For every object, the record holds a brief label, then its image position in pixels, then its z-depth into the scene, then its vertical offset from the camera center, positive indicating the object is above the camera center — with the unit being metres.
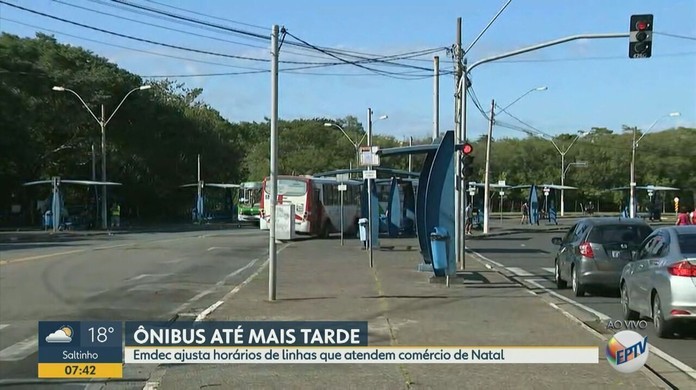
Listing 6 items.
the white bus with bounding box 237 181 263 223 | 60.34 -0.89
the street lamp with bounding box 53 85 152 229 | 50.57 +1.13
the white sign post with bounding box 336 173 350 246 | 43.35 +0.72
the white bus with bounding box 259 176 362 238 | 40.41 -0.61
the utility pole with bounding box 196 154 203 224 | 62.99 -0.92
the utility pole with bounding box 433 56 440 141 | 34.97 +4.15
